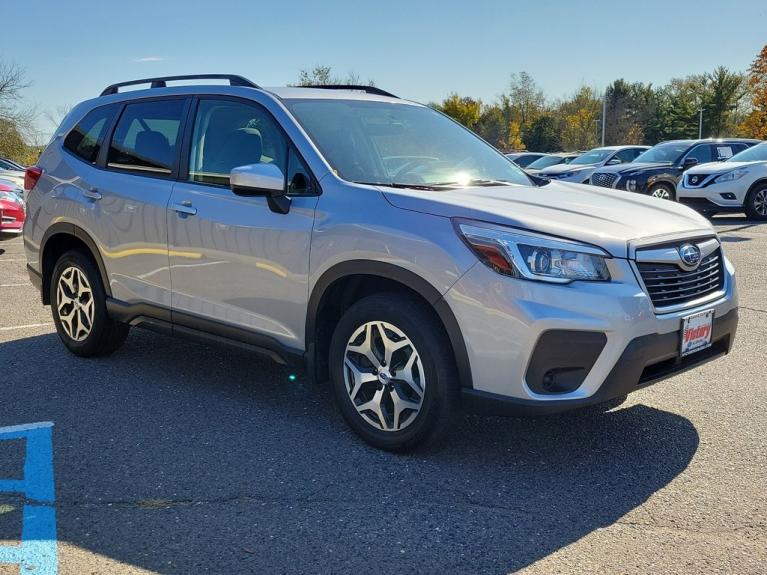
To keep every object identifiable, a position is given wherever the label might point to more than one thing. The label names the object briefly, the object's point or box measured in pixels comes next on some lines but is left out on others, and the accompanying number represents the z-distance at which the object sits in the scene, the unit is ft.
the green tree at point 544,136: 237.76
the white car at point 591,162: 65.93
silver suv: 11.22
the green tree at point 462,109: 227.20
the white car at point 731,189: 48.93
